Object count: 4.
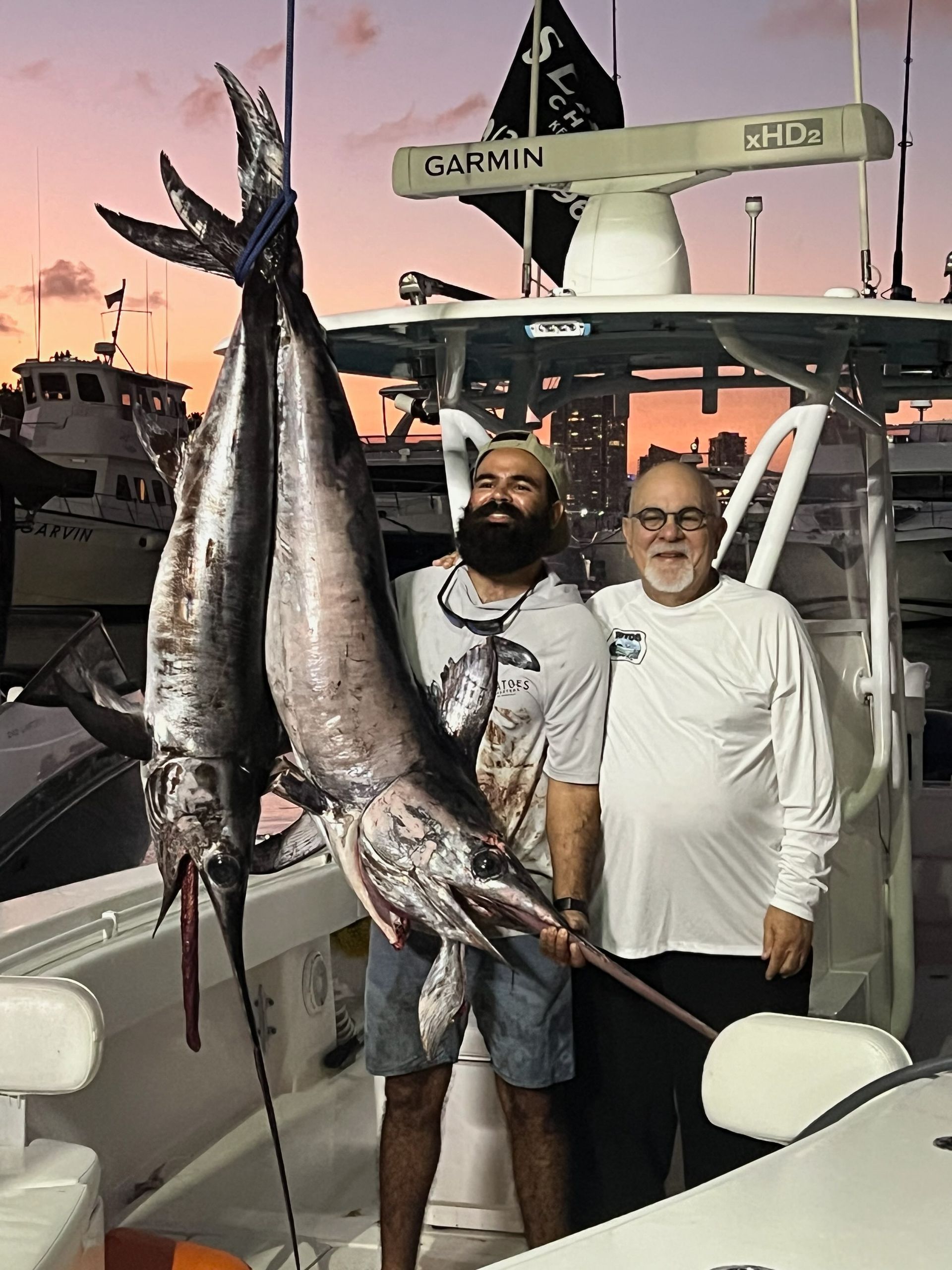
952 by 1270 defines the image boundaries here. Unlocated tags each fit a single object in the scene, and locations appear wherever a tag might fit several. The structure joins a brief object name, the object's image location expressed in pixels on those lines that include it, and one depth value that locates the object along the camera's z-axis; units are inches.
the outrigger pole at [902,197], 206.5
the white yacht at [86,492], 307.1
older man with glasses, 84.3
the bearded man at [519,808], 80.0
